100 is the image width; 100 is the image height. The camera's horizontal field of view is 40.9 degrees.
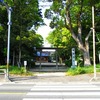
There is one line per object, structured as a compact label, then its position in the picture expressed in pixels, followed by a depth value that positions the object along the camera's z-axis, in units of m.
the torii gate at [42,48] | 22.83
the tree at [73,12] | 17.23
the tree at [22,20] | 18.73
